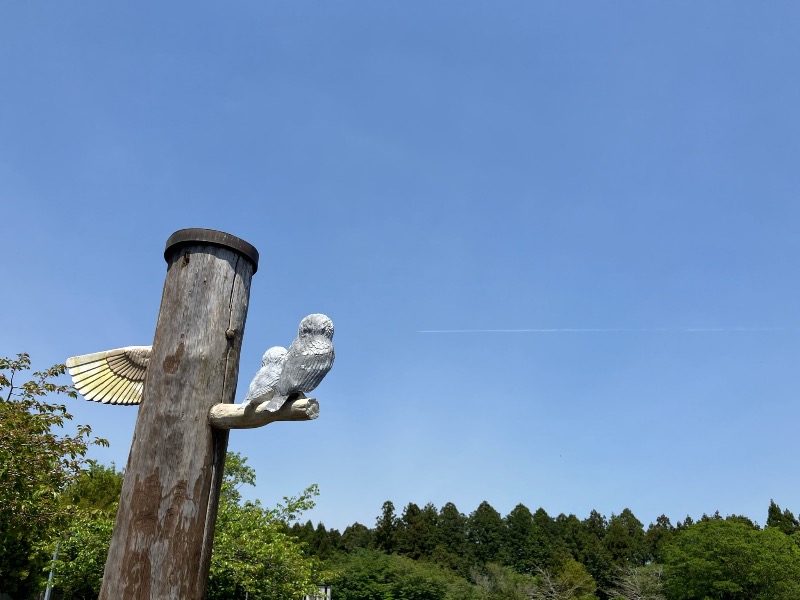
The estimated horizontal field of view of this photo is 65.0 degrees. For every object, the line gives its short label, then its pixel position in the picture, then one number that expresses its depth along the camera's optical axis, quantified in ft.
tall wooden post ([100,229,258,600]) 7.73
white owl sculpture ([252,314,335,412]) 8.29
